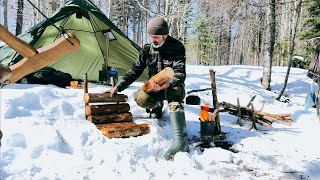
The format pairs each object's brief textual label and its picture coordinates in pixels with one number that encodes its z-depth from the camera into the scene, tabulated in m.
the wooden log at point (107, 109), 3.45
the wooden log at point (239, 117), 4.54
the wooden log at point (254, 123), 4.29
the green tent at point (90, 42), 6.60
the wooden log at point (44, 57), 1.40
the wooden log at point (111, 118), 3.40
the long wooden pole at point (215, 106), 3.66
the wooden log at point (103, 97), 3.52
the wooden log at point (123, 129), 3.11
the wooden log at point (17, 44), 1.29
